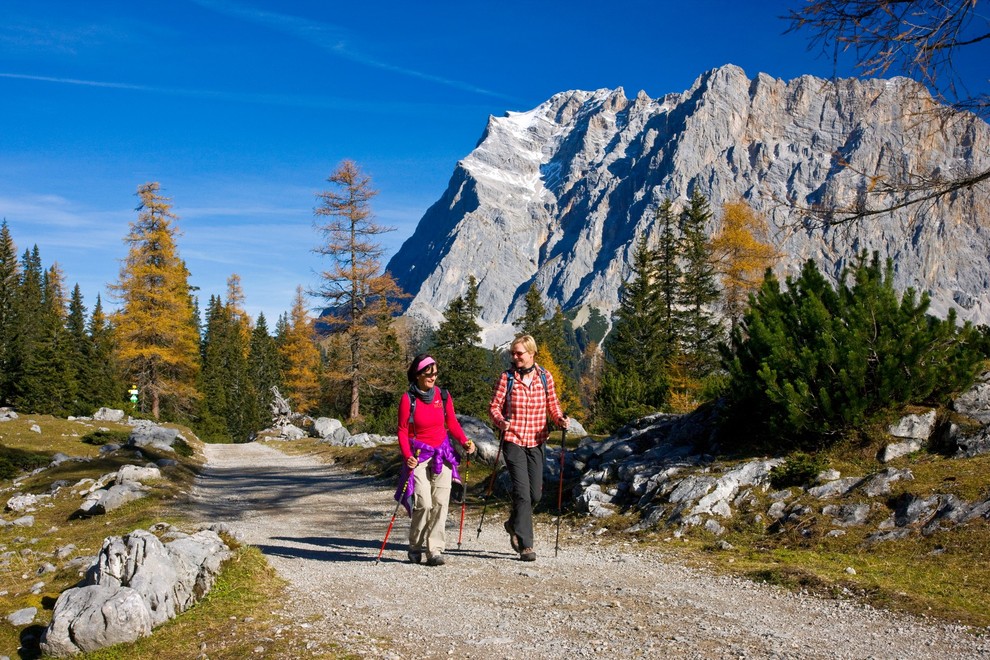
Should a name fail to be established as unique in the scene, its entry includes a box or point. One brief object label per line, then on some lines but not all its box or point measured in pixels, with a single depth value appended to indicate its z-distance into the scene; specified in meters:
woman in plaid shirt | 7.40
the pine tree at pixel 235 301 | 84.19
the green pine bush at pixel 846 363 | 8.97
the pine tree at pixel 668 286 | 36.66
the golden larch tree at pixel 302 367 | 52.31
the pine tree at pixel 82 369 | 37.53
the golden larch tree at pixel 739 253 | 32.03
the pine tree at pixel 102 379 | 41.62
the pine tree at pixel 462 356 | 42.88
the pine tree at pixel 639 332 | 35.78
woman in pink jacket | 7.11
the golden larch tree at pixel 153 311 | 36.25
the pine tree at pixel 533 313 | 60.41
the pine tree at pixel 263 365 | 61.72
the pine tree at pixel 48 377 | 35.09
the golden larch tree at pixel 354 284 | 32.38
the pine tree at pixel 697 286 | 35.34
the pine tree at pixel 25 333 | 35.62
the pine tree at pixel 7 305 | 37.90
